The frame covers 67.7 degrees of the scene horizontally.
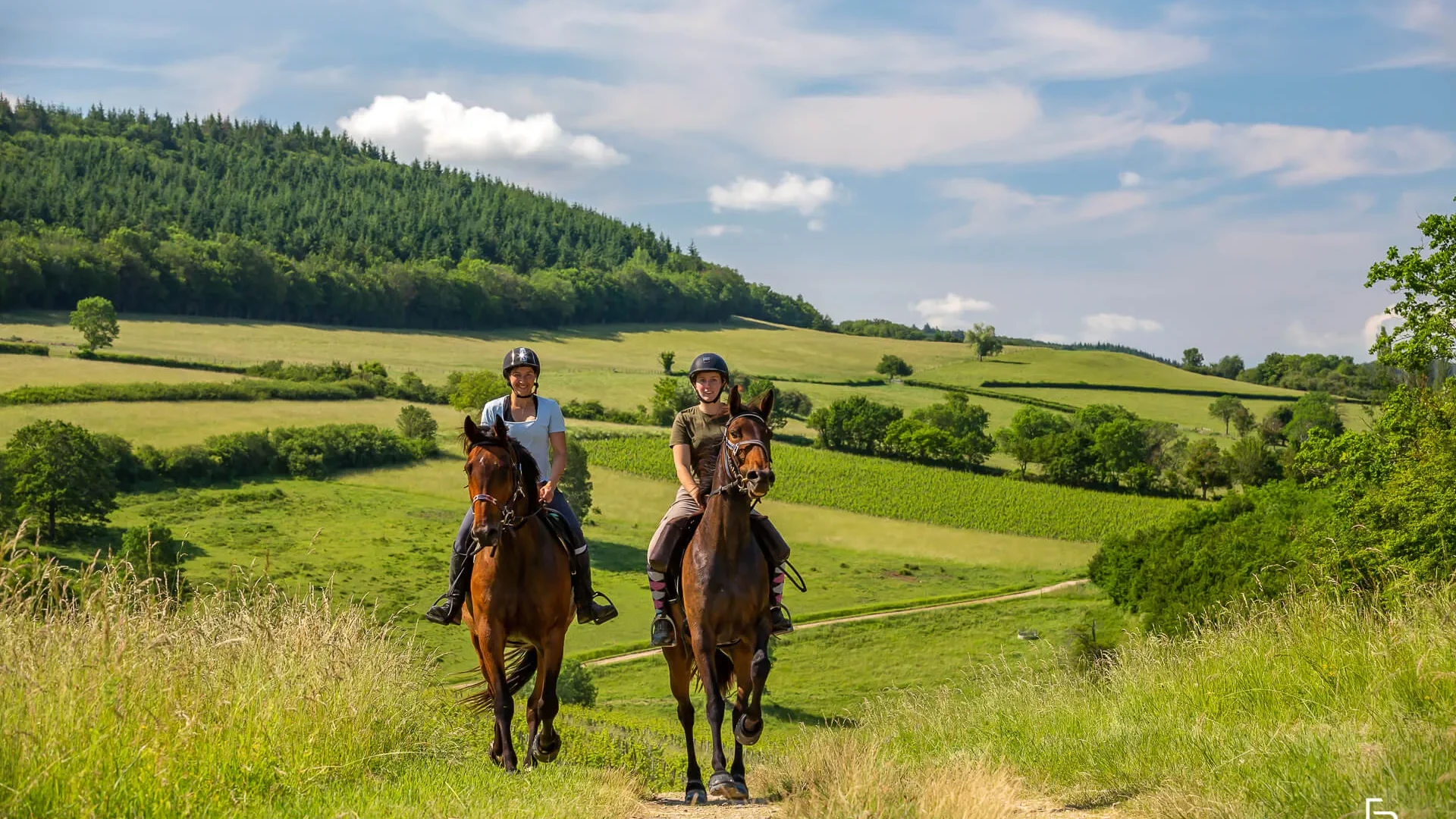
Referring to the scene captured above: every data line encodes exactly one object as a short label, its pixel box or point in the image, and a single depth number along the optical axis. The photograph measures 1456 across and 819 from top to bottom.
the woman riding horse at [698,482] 10.76
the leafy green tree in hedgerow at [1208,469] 92.06
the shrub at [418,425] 84.75
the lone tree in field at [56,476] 54.31
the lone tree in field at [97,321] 102.06
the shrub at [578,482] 70.94
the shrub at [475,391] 90.62
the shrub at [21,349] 92.50
